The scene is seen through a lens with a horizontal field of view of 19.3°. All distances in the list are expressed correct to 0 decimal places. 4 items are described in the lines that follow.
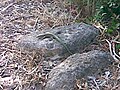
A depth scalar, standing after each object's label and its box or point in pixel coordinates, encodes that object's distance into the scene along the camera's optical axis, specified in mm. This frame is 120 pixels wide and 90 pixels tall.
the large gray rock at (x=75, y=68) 1828
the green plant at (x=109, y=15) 2300
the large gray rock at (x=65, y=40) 2141
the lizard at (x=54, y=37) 2130
